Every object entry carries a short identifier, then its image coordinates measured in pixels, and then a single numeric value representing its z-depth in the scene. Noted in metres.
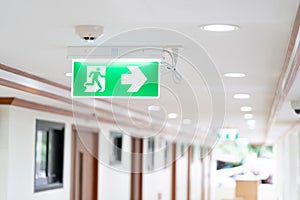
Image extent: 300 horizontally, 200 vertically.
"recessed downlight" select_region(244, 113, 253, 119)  9.13
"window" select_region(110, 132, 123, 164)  9.23
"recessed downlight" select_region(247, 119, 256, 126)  10.38
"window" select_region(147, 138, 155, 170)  11.80
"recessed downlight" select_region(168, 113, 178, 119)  9.63
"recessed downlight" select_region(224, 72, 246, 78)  4.96
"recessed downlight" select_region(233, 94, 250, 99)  6.56
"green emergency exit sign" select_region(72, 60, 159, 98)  3.62
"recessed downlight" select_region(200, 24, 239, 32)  3.16
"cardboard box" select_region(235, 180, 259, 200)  13.55
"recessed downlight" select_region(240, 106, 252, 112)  7.98
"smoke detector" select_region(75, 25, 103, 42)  3.20
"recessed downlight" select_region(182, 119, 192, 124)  11.03
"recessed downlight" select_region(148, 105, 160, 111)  8.35
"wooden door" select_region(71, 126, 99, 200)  7.62
